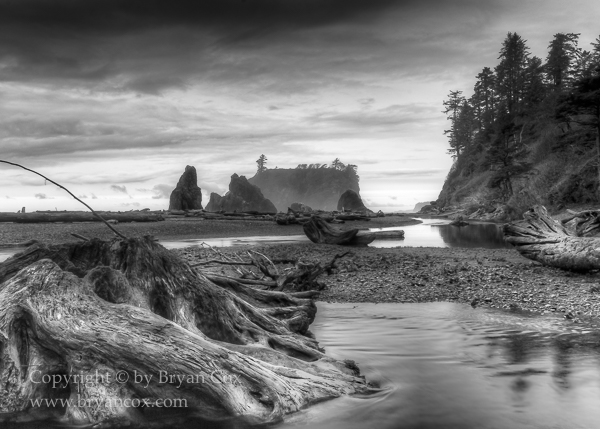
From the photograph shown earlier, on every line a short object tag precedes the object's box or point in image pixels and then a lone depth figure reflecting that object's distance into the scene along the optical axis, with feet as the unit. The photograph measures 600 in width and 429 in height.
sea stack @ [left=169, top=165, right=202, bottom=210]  198.29
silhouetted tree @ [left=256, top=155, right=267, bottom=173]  610.65
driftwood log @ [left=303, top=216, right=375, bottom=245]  70.74
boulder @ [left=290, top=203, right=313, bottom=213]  295.44
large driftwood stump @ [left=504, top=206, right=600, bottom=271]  36.91
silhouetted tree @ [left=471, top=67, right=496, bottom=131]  243.81
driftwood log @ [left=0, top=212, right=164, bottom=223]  111.96
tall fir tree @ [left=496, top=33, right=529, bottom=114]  225.76
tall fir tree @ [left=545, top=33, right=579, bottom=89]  217.77
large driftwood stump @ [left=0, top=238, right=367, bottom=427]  11.23
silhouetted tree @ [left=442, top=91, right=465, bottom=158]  314.88
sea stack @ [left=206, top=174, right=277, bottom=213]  339.16
